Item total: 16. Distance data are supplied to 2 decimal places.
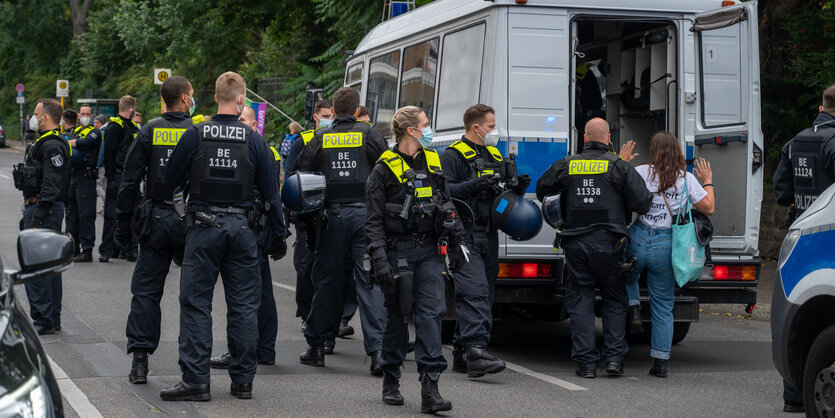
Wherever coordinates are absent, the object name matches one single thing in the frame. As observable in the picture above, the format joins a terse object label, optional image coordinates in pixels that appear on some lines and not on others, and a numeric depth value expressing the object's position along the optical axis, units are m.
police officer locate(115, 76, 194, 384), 7.23
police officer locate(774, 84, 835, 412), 8.00
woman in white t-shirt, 7.99
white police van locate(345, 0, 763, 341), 8.17
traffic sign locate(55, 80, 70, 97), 37.56
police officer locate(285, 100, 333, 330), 8.80
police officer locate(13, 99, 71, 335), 9.06
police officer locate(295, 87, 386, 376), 7.70
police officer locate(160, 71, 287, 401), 6.67
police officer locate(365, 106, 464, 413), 6.50
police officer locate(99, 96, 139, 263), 13.95
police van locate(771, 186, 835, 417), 5.42
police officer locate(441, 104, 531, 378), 7.63
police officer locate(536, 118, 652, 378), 7.89
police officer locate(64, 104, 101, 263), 14.28
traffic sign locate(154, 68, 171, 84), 25.33
